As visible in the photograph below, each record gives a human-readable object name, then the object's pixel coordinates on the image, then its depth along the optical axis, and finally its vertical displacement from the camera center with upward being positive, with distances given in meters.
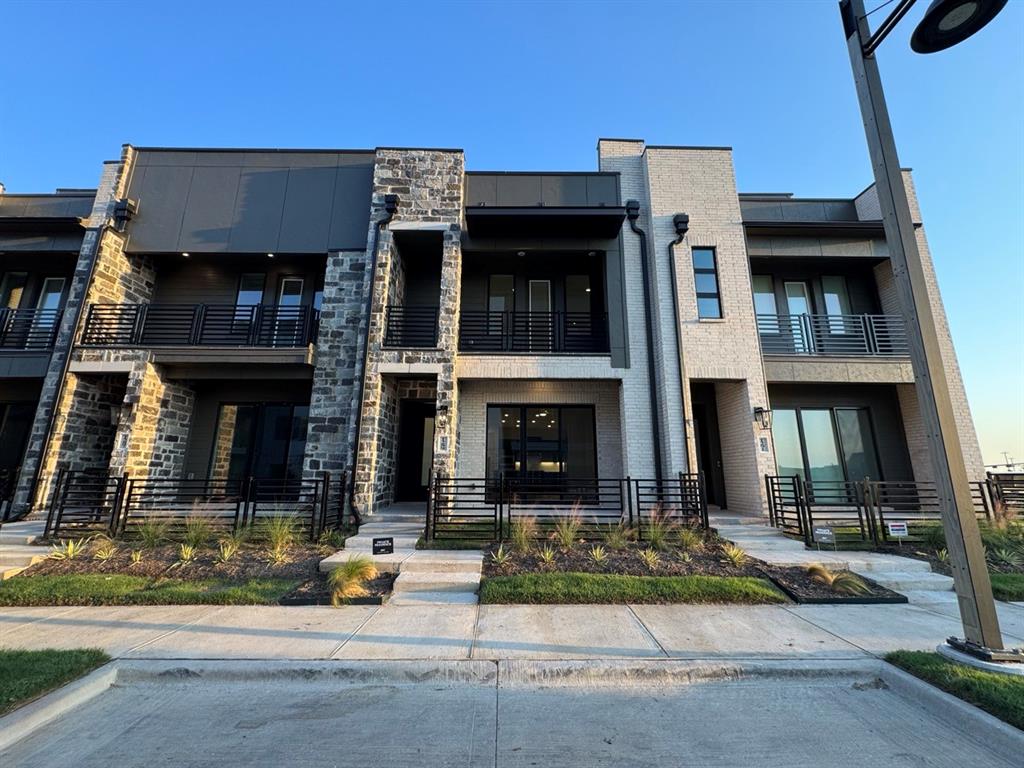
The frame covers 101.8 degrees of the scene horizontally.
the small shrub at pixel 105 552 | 6.57 -1.32
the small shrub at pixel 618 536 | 7.18 -1.11
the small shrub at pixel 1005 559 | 6.65 -1.33
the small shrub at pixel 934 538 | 7.18 -1.07
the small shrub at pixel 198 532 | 7.05 -1.07
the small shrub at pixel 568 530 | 7.13 -1.01
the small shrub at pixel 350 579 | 5.39 -1.46
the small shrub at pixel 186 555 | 6.51 -1.34
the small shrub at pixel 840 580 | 5.63 -1.45
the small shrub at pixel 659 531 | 7.28 -1.05
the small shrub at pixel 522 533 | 7.10 -1.06
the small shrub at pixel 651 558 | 6.38 -1.32
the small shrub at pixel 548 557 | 6.52 -1.32
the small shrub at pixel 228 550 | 6.61 -1.28
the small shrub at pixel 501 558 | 6.48 -1.35
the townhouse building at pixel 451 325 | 10.00 +3.71
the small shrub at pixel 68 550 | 6.59 -1.31
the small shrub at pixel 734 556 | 6.50 -1.29
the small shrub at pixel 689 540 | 7.15 -1.15
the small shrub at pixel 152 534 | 7.17 -1.12
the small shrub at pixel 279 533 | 6.93 -1.07
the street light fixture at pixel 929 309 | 3.49 +1.52
